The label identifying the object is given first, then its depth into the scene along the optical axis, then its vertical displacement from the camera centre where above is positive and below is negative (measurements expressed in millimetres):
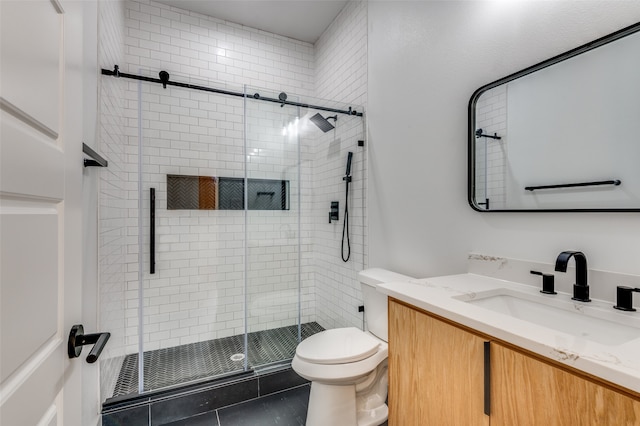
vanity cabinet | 646 -462
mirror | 989 +315
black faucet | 1023 -233
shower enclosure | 2408 -59
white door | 464 +7
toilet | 1498 -795
